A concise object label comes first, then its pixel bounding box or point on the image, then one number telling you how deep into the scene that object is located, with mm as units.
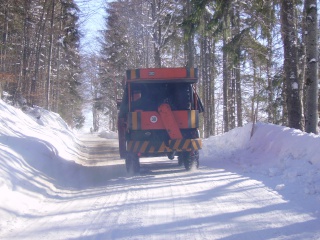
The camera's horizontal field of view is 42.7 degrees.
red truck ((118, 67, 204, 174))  11562
